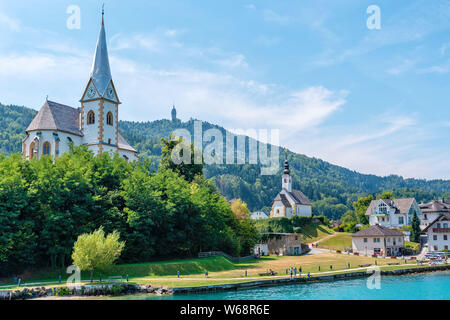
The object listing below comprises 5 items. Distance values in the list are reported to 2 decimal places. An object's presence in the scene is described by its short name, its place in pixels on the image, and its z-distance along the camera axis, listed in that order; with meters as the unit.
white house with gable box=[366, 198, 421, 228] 97.00
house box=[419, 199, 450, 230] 100.56
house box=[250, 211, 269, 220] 175.98
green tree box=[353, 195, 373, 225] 113.98
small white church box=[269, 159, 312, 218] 108.26
